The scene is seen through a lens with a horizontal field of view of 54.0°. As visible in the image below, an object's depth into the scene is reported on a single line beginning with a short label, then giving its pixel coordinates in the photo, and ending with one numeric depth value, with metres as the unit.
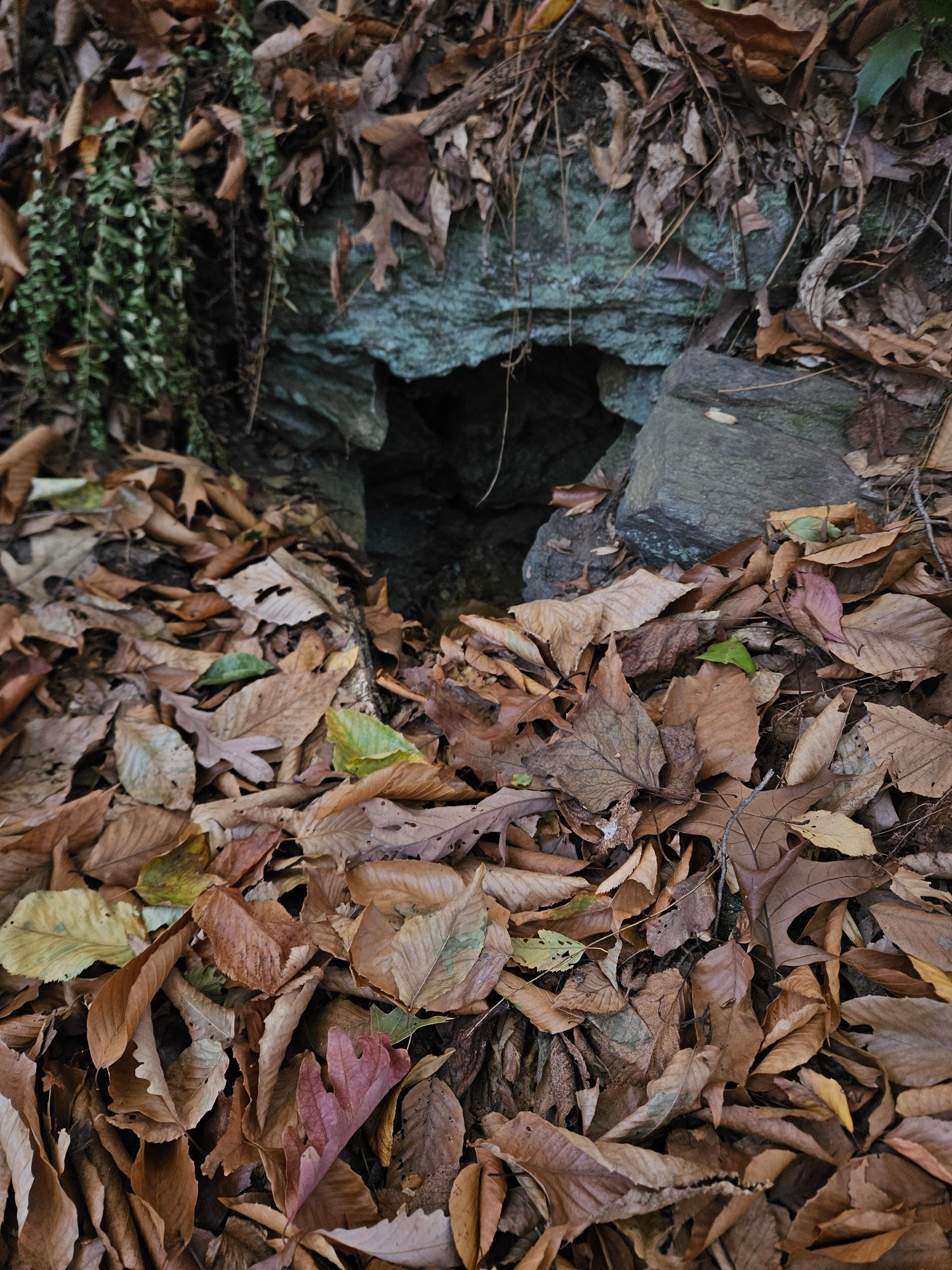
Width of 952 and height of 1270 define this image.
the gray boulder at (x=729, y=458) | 0.84
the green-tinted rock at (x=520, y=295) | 0.98
